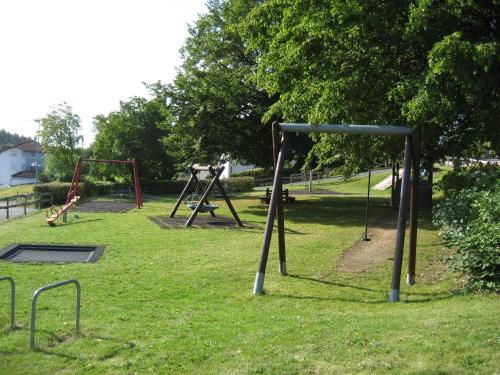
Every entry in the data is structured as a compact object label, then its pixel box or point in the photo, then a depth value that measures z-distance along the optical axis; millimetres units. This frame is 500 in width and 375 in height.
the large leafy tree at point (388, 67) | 10992
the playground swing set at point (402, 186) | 9070
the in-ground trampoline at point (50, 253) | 12414
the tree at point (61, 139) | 44094
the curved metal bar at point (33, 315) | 5898
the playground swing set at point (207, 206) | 19422
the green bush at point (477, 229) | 8133
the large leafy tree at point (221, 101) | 26359
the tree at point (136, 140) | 44656
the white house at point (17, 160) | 111375
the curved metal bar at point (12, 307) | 6897
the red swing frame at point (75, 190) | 23512
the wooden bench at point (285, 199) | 28069
